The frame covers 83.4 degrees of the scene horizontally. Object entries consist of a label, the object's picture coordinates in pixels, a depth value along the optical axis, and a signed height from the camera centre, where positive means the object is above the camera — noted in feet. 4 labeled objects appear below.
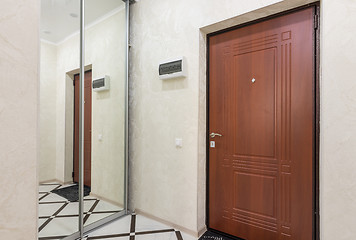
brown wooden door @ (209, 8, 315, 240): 5.57 -0.28
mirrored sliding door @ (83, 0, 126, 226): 7.41 +0.42
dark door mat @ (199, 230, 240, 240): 6.70 -3.99
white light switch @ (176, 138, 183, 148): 7.36 -0.85
